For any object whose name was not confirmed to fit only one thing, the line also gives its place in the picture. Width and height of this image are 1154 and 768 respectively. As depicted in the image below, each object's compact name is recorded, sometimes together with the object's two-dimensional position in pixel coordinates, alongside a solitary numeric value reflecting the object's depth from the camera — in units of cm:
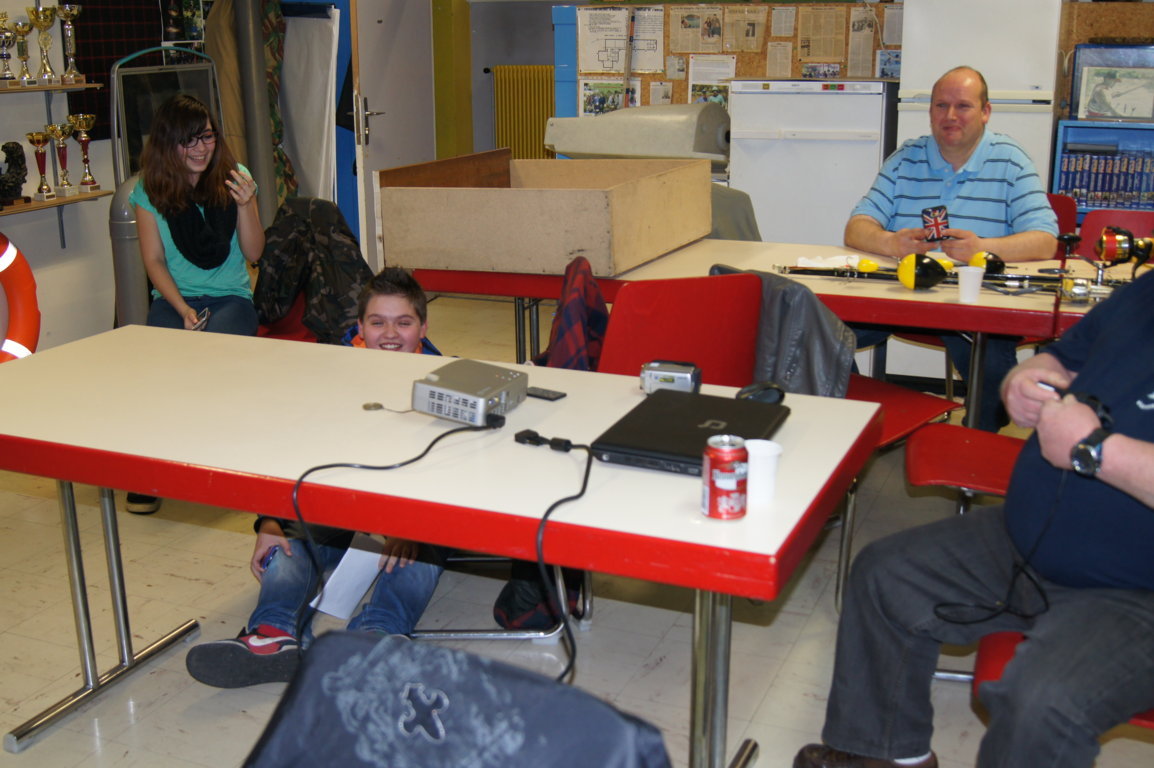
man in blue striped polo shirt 333
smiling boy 238
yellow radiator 772
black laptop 172
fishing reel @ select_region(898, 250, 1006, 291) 292
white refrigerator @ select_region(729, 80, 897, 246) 500
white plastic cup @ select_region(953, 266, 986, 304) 279
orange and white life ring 343
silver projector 193
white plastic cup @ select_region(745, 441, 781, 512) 159
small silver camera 205
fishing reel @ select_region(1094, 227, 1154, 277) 283
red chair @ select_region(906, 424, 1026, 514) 231
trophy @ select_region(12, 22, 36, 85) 454
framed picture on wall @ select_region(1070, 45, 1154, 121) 493
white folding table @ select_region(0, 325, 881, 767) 152
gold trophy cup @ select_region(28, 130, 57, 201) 460
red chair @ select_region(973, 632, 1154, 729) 175
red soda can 150
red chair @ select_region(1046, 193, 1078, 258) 382
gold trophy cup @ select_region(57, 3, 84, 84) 469
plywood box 319
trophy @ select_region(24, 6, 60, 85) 460
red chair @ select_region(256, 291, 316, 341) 370
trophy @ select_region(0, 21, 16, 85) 447
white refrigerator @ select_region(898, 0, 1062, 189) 463
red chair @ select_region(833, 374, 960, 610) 270
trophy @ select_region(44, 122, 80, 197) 474
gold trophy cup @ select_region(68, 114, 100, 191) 480
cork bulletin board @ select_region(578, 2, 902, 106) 565
